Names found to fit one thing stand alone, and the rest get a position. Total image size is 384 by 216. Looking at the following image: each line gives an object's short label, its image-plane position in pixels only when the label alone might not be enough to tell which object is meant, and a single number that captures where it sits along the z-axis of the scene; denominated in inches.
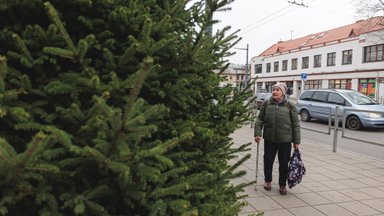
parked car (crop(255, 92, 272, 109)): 987.0
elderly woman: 188.1
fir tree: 46.9
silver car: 502.8
